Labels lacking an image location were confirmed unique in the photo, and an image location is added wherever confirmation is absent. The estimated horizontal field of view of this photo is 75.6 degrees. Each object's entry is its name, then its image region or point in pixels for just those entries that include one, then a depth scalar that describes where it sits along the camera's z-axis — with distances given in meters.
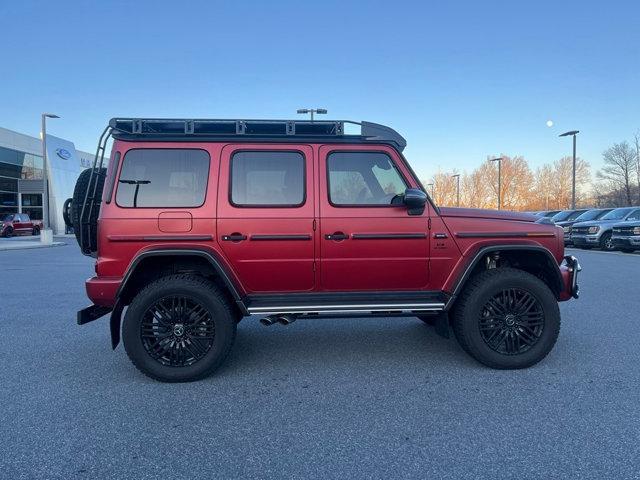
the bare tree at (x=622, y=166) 52.22
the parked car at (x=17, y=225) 28.19
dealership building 33.72
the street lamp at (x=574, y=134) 27.01
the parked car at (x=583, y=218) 18.27
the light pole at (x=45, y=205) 21.78
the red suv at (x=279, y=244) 3.48
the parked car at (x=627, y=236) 14.30
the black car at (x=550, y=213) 25.94
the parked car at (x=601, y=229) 15.90
